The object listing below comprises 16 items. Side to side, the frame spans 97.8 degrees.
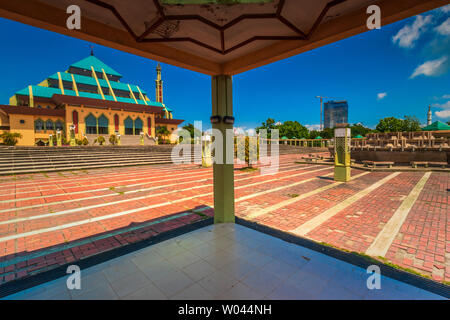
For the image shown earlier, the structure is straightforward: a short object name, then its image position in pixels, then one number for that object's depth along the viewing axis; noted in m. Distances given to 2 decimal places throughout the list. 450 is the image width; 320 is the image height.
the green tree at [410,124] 42.22
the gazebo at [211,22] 2.01
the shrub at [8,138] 21.77
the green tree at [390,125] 43.24
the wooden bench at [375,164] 12.60
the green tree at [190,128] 57.08
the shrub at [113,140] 27.79
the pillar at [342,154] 9.02
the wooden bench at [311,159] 17.52
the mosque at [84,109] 27.22
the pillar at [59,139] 23.38
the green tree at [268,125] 55.34
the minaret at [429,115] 42.71
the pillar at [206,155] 15.47
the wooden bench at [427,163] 12.46
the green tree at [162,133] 38.56
